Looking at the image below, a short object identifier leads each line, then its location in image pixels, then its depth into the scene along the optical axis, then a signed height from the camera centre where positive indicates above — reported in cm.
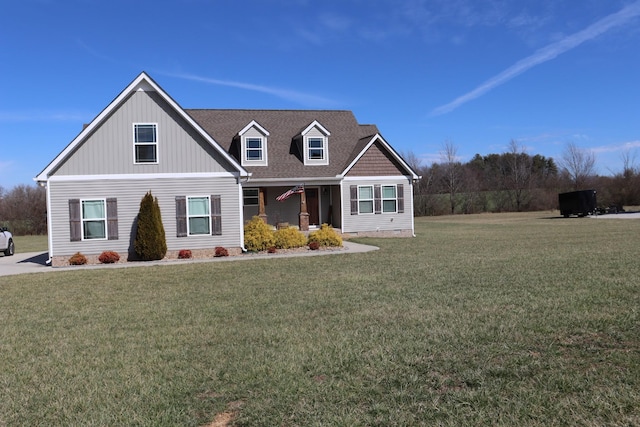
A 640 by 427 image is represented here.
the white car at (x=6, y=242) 2196 -88
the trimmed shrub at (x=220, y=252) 1864 -138
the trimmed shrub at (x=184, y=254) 1822 -138
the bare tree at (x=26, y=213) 4156 +75
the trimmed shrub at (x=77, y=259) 1734 -136
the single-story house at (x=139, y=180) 1764 +138
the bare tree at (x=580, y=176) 5927 +326
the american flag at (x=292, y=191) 2370 +104
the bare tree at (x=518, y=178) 5819 +327
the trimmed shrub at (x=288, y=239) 1958 -103
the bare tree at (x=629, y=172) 5403 +310
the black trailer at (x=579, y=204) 4128 -9
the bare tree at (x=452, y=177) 5778 +355
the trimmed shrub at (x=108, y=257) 1745 -134
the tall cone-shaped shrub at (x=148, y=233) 1758 -54
